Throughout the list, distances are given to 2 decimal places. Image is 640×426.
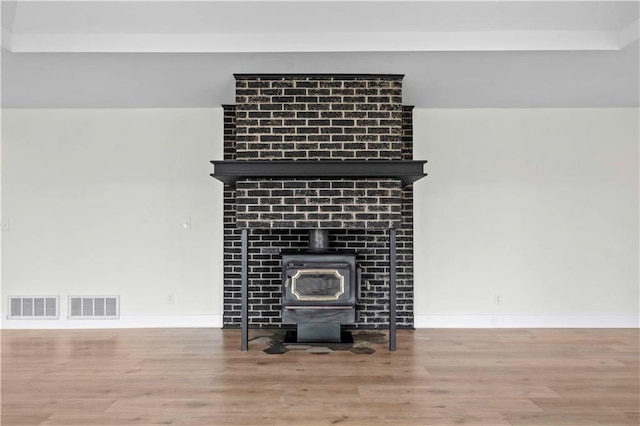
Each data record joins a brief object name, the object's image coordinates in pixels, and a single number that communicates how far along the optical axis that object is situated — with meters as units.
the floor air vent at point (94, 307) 4.64
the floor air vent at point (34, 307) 4.63
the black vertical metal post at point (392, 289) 3.73
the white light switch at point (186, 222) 4.71
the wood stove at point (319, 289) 3.83
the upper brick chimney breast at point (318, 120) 3.86
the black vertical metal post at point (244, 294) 3.74
